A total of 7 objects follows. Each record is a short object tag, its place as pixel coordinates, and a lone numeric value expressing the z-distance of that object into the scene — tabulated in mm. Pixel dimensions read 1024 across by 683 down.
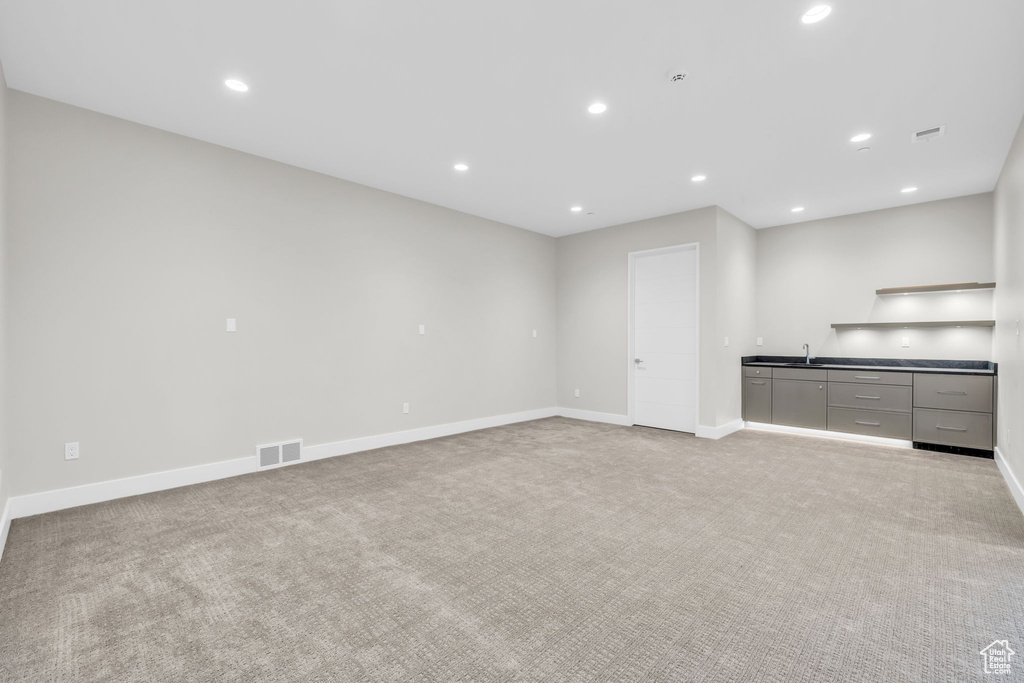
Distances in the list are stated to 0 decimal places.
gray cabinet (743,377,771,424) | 6082
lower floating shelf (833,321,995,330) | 5071
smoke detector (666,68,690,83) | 2785
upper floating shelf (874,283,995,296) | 4977
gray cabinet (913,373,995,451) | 4629
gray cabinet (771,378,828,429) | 5676
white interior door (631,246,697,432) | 5898
